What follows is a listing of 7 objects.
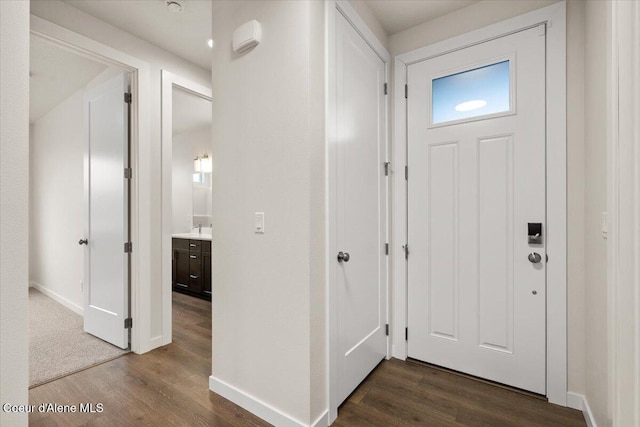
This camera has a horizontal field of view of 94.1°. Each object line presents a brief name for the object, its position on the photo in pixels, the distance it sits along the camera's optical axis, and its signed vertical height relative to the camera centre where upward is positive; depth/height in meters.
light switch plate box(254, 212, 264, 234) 1.75 -0.06
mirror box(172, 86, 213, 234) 5.21 +0.64
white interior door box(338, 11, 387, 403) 1.87 +0.03
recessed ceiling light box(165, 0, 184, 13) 2.23 +1.57
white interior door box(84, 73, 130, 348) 2.67 +0.00
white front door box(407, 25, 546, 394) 1.98 +0.01
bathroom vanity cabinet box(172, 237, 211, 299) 4.13 -0.80
